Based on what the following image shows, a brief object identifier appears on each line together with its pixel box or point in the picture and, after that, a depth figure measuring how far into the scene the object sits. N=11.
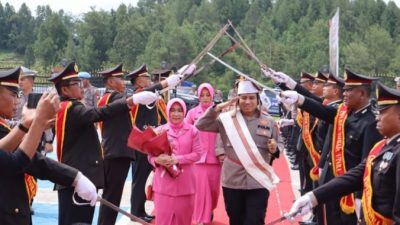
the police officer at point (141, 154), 8.42
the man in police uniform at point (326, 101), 7.22
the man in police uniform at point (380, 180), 3.83
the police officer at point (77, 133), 5.71
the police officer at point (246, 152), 6.32
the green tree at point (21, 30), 106.69
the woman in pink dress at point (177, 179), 6.58
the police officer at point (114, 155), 7.32
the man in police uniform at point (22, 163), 3.55
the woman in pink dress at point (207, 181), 8.30
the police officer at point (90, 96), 12.23
